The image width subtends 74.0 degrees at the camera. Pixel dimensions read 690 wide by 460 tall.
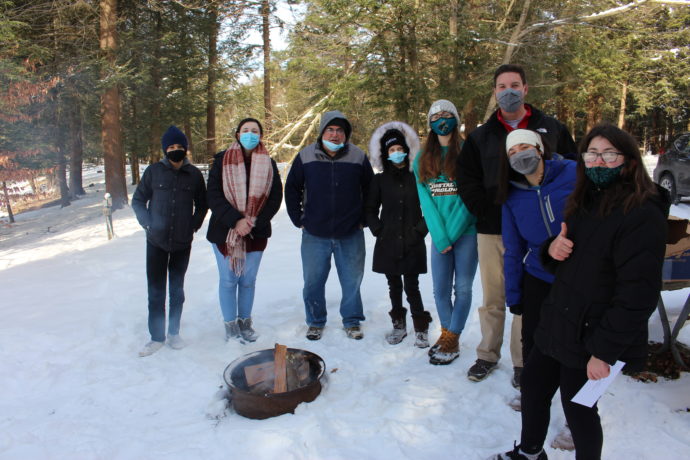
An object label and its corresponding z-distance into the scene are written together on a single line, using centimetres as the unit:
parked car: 1061
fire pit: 321
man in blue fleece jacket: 433
